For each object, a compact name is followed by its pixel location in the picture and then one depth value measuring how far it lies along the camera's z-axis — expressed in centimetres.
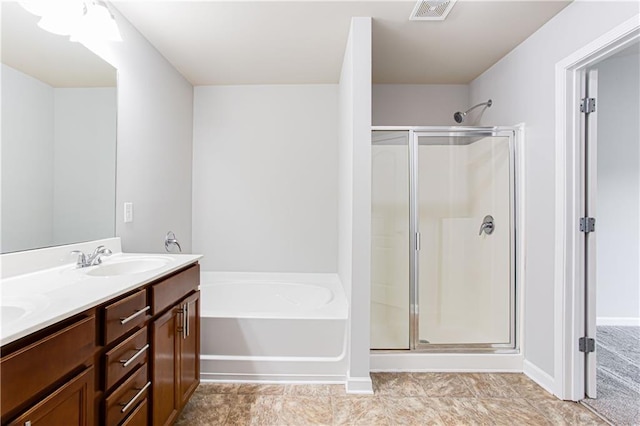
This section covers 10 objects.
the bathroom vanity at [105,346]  79
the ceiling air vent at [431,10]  192
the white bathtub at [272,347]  217
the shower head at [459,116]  305
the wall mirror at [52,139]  137
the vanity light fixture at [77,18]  156
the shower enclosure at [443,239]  243
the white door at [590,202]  195
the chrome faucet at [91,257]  158
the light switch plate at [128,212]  212
